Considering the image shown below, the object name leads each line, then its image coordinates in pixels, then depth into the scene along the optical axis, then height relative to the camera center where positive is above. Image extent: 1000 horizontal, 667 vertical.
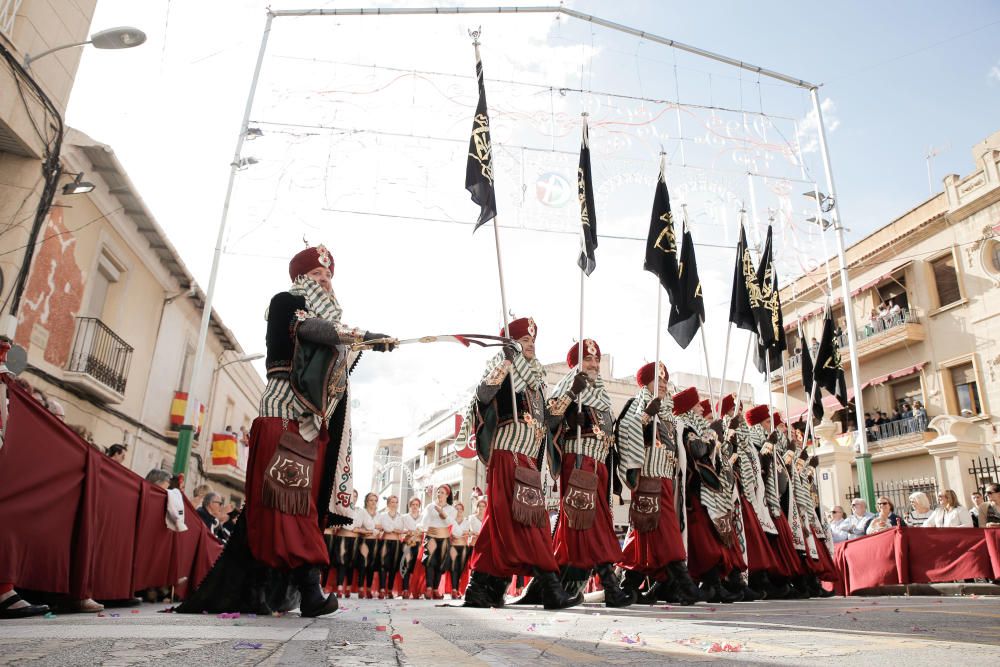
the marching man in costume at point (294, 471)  3.80 +0.47
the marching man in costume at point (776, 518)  7.50 +0.55
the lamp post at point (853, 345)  12.16 +4.20
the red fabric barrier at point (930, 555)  7.88 +0.21
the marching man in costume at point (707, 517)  6.41 +0.46
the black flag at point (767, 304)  8.51 +3.18
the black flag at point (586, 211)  6.63 +3.27
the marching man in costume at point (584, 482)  5.57 +0.65
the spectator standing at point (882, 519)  9.38 +0.70
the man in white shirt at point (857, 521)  10.25 +0.74
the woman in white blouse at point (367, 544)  11.41 +0.24
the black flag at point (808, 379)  10.27 +2.97
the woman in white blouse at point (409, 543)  11.79 +0.28
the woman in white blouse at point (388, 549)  11.62 +0.17
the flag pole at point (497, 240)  5.48 +2.59
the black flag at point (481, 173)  6.07 +3.24
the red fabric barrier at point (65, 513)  3.62 +0.22
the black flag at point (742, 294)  8.47 +3.16
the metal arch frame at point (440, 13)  12.17 +7.62
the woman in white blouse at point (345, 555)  11.05 +0.06
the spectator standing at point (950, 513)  9.13 +0.78
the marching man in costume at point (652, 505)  5.94 +0.52
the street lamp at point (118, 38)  7.81 +5.50
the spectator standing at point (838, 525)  10.52 +0.70
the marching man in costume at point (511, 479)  4.96 +0.59
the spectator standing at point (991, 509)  8.92 +0.84
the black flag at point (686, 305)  7.30 +2.64
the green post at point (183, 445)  12.77 +1.91
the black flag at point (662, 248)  7.23 +3.16
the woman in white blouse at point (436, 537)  11.66 +0.38
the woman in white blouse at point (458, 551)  12.02 +0.18
